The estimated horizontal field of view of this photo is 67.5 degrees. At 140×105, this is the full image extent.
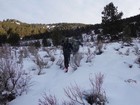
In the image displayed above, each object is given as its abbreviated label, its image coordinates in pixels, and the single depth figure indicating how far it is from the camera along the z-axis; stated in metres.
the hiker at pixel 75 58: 4.35
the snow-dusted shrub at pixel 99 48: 5.40
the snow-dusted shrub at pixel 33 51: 5.07
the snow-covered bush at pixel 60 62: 4.52
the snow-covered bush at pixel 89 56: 4.63
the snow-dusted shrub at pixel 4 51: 4.41
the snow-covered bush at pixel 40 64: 4.18
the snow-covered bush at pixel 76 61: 4.34
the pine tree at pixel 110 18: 13.42
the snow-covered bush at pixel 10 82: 3.25
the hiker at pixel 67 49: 4.37
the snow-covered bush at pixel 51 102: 2.40
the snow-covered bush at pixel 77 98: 2.64
